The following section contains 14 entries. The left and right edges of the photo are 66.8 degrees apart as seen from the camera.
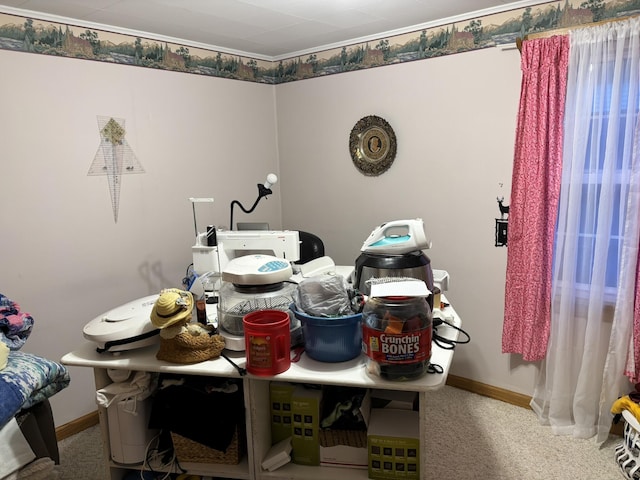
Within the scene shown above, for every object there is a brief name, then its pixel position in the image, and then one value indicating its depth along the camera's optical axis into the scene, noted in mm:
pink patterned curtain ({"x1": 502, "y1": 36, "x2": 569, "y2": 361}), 2476
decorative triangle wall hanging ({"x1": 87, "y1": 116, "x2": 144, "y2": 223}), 2795
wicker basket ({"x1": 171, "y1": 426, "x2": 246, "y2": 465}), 1850
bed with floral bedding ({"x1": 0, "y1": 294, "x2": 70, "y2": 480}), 1728
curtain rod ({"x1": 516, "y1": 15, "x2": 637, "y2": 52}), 2303
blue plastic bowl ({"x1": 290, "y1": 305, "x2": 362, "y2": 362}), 1642
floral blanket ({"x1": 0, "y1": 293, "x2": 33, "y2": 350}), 2002
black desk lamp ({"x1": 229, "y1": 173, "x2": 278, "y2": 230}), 2537
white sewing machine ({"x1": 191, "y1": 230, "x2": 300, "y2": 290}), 2301
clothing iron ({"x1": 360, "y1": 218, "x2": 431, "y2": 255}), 2008
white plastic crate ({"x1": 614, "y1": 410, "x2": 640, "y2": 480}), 2209
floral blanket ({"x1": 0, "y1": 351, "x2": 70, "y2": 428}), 1696
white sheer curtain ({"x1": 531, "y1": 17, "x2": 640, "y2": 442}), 2295
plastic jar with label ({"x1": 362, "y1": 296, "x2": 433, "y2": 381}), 1485
